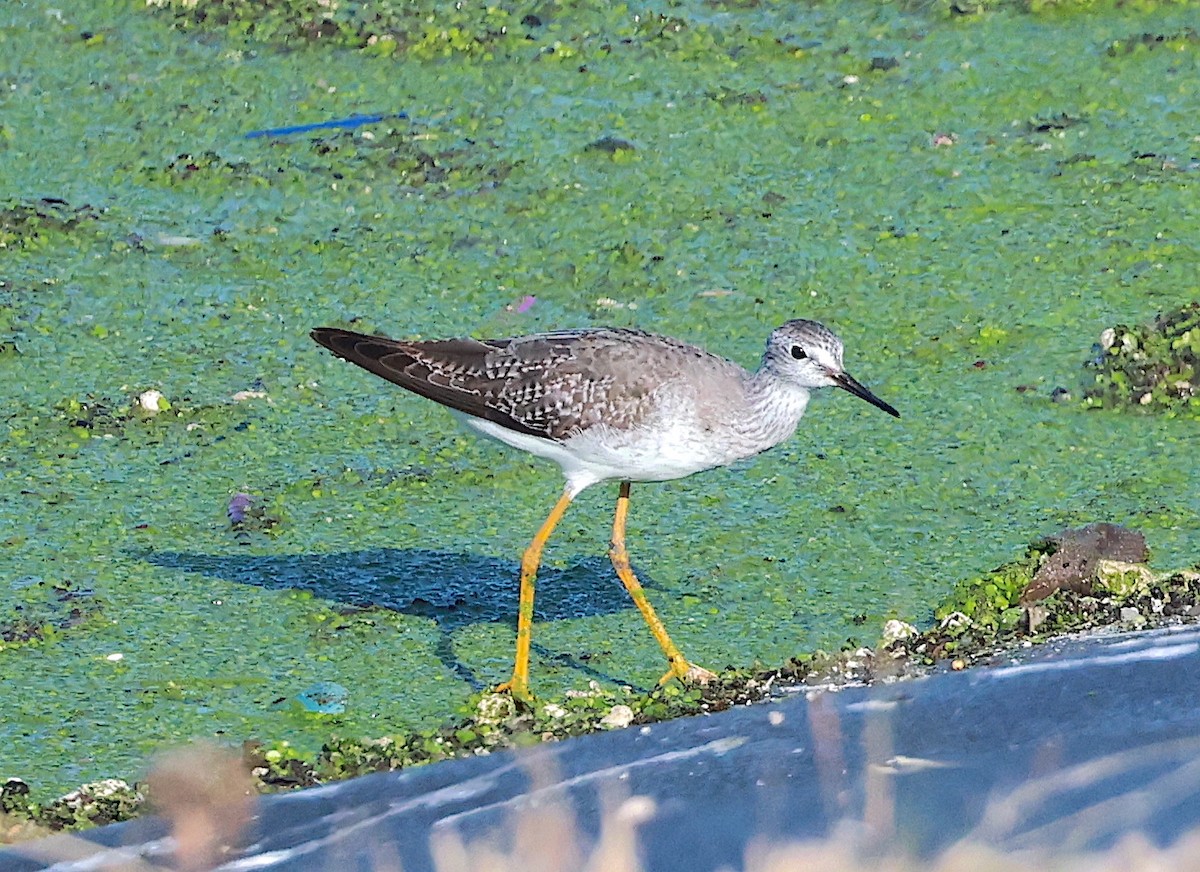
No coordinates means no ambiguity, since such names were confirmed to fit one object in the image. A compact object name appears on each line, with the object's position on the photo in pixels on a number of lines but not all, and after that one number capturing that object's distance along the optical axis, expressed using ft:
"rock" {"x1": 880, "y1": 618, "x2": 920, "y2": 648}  31.24
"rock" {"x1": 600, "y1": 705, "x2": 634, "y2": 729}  29.35
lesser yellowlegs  32.99
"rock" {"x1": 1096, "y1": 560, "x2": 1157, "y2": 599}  32.04
